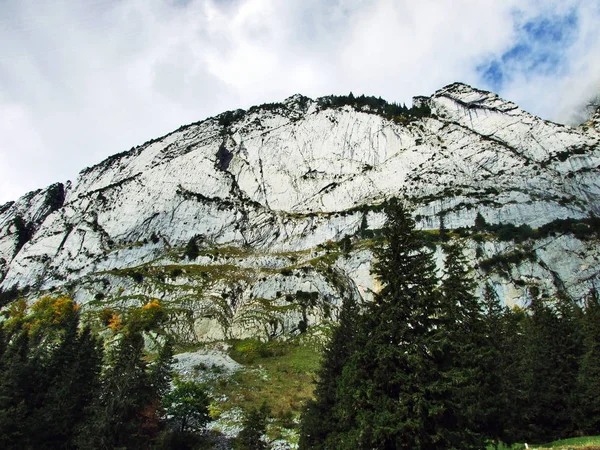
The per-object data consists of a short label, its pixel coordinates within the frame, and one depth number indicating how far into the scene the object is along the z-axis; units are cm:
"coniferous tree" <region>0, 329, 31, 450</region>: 2802
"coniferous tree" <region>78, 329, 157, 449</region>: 2523
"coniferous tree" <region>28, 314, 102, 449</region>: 2981
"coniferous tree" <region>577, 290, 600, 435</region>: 3161
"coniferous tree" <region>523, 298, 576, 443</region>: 3316
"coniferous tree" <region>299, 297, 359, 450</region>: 2486
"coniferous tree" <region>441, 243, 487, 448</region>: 1420
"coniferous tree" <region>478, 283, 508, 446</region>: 2372
